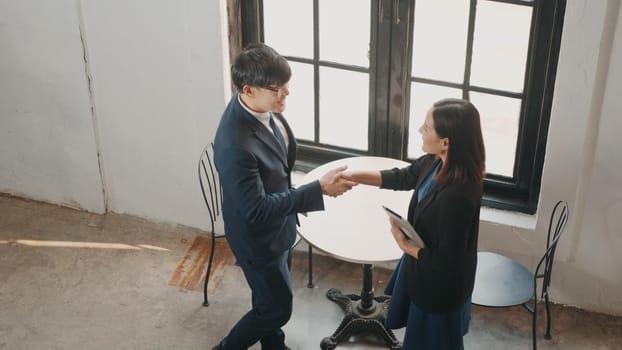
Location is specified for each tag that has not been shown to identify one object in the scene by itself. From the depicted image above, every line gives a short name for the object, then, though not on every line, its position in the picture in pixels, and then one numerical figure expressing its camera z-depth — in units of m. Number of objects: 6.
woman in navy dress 3.18
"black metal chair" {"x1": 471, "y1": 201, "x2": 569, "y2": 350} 3.91
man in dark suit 3.43
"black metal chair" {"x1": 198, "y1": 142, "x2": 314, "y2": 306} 4.65
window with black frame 4.14
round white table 3.79
